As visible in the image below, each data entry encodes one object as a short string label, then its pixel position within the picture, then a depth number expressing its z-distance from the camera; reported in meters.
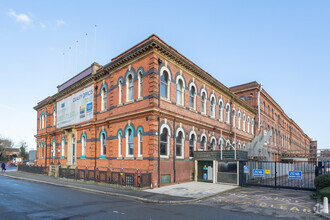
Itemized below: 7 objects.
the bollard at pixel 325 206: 11.23
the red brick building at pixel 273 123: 44.91
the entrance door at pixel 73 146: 30.59
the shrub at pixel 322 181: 15.60
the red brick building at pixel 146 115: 20.31
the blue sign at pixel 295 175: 17.85
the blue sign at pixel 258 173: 19.84
